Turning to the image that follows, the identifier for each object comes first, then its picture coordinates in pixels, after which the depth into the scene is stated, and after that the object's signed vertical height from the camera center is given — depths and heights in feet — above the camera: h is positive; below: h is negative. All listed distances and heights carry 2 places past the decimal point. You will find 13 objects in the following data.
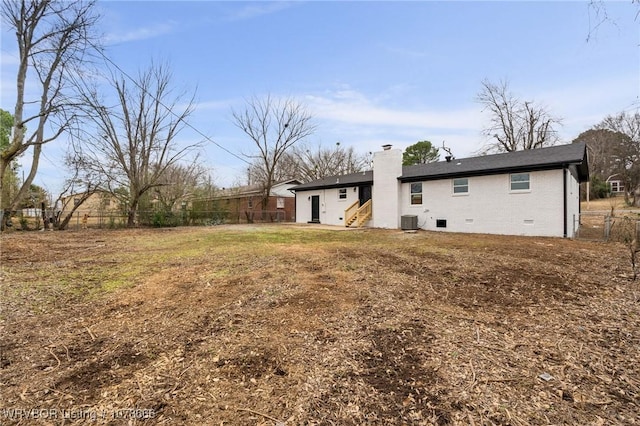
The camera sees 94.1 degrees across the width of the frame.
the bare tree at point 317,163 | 107.86 +18.94
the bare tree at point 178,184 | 62.64 +7.29
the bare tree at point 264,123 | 78.89 +24.72
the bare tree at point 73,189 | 48.29 +5.09
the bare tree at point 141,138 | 56.47 +15.56
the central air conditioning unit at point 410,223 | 46.52 -1.66
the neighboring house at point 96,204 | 49.93 +2.54
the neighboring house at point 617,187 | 133.82 +10.35
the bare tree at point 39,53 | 38.91 +22.35
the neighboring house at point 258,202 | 71.26 +3.36
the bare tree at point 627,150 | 97.07 +20.59
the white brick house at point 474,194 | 35.99 +2.65
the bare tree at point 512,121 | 88.28 +26.87
